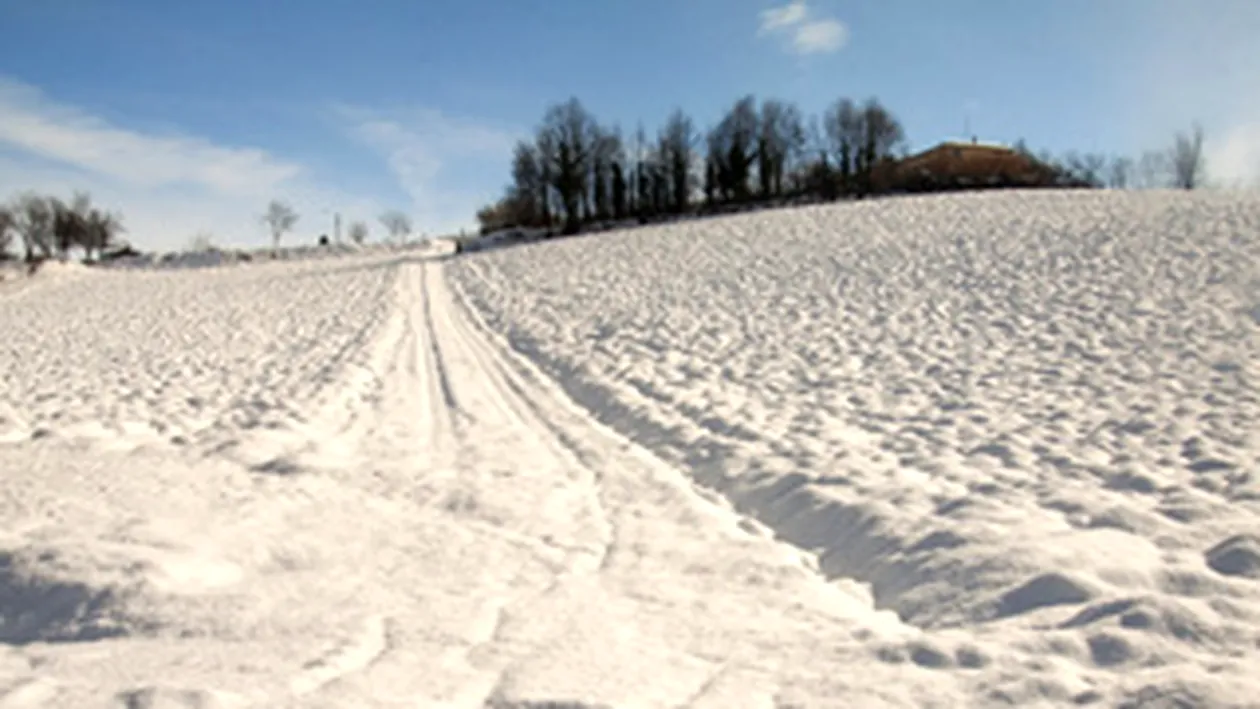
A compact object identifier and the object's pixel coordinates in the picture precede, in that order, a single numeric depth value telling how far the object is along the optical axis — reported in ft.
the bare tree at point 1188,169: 175.98
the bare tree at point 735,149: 204.03
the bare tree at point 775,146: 207.82
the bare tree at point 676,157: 211.82
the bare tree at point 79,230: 238.68
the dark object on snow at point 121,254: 209.13
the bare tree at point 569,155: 179.01
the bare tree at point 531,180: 196.31
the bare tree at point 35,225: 243.58
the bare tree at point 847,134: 200.85
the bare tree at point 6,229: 225.80
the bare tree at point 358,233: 274.75
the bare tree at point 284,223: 255.41
